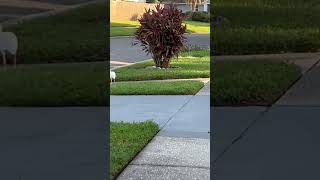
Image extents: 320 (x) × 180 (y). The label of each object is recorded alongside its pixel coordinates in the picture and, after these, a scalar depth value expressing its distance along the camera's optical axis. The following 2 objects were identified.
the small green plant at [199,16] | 49.31
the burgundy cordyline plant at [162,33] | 14.62
